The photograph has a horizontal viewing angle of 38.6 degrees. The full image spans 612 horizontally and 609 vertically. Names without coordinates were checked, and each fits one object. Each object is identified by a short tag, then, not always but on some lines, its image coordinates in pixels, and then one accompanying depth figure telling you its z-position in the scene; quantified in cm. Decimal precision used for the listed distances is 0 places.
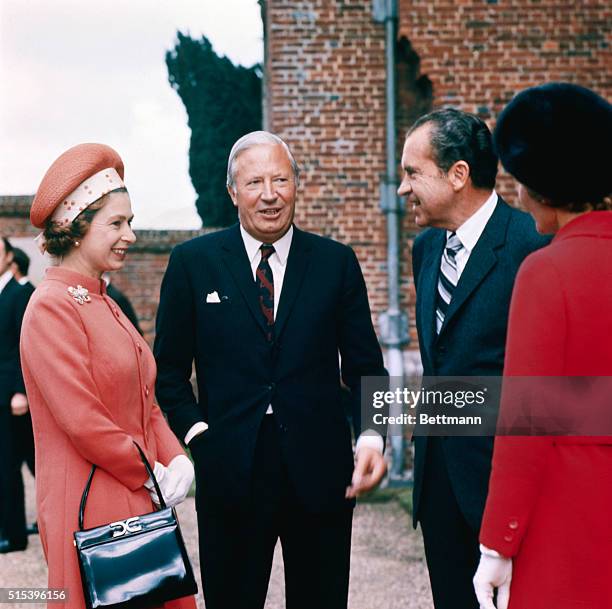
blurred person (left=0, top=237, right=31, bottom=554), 588
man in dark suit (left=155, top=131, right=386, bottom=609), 290
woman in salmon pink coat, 244
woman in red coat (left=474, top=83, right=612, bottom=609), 196
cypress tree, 1257
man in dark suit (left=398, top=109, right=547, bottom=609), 273
